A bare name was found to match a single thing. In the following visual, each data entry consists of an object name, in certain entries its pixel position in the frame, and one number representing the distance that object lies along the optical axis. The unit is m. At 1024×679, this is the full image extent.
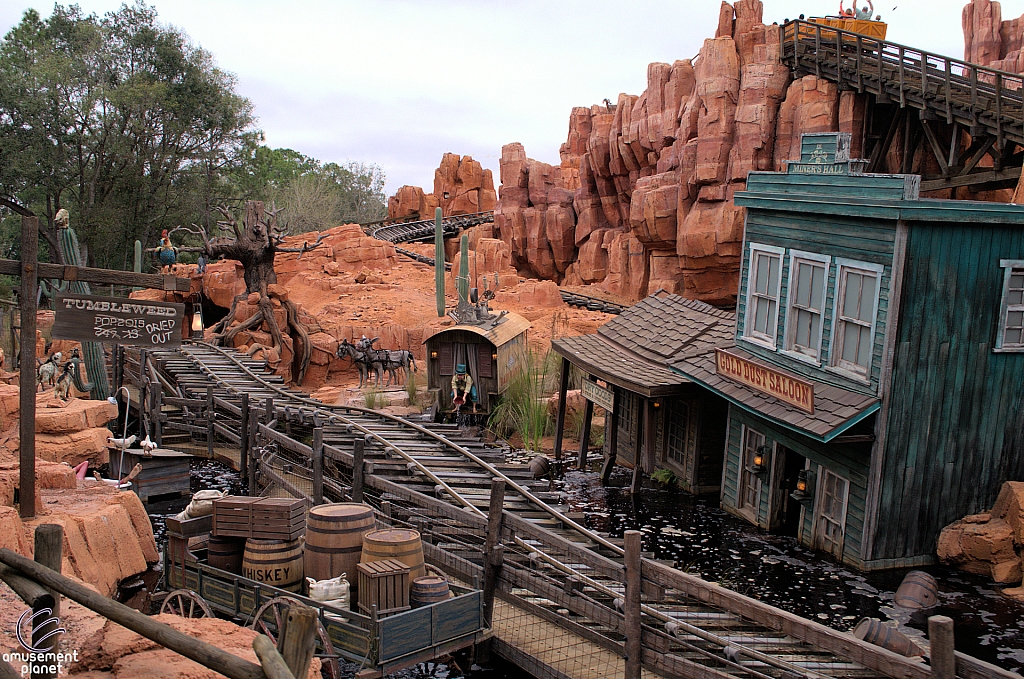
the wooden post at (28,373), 8.88
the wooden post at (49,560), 4.69
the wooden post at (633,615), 8.03
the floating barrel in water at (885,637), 8.95
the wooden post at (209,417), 19.20
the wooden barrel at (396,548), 8.71
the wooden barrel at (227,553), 9.66
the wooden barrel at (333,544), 9.12
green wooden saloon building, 11.87
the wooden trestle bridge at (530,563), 7.55
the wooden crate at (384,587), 8.39
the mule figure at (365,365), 26.81
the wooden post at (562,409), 18.84
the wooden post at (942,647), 5.91
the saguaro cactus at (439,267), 29.88
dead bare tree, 29.28
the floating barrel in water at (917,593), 11.00
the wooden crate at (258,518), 9.30
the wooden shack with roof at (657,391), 16.19
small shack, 20.48
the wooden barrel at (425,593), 8.77
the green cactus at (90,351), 20.23
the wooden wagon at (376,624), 8.29
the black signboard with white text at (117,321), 8.88
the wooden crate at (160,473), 15.66
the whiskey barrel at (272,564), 9.28
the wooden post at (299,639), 4.21
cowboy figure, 20.48
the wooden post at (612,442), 17.69
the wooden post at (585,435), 18.76
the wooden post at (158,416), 19.28
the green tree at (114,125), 36.44
